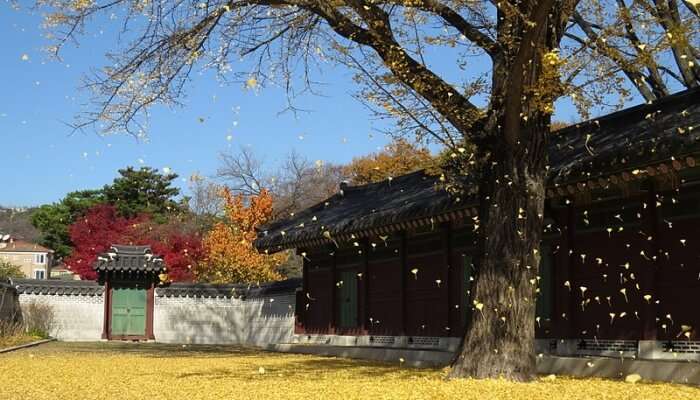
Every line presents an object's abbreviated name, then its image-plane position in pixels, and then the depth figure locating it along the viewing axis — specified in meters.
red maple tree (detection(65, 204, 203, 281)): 30.89
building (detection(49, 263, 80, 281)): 64.62
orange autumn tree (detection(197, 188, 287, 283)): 28.69
